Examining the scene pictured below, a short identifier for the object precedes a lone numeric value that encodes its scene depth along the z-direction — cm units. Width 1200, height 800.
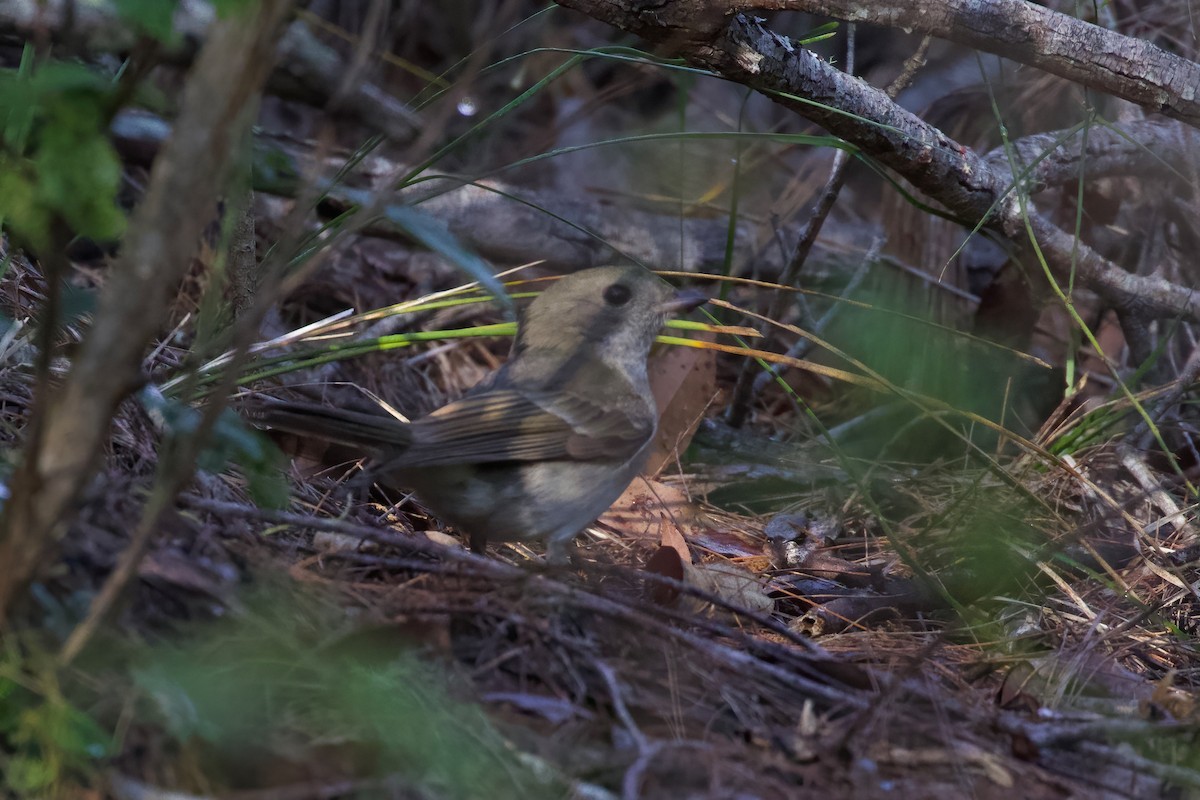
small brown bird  705
